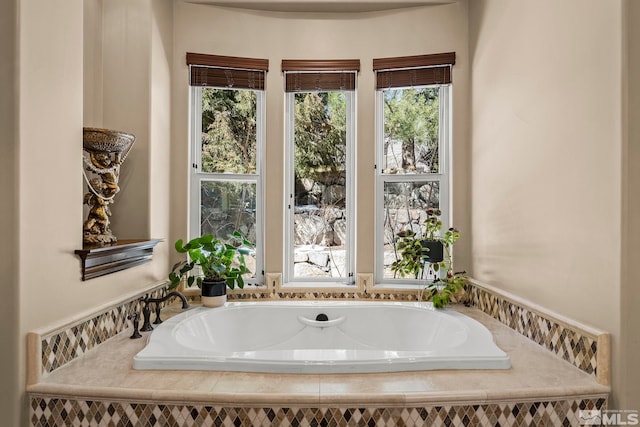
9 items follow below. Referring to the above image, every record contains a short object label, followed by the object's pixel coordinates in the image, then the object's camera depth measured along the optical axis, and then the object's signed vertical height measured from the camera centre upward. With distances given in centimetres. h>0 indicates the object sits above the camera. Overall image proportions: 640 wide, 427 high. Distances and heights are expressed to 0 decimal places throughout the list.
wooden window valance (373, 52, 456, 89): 251 +100
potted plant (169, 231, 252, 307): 226 -35
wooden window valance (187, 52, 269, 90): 252 +99
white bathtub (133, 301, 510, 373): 151 -63
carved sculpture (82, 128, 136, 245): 175 +20
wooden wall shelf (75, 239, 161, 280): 161 -21
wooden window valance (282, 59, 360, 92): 257 +98
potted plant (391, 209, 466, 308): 231 -28
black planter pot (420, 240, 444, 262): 237 -24
